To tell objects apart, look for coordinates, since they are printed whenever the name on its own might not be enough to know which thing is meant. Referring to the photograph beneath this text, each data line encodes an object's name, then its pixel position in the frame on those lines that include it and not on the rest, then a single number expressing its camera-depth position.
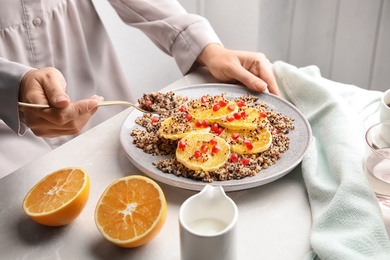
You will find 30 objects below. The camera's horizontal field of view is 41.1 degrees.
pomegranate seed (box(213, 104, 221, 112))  1.03
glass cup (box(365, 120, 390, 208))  0.85
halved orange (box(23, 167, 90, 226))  0.81
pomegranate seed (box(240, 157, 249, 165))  0.93
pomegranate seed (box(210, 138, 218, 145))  0.93
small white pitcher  0.68
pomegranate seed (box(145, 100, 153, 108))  1.10
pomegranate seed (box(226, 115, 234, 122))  1.01
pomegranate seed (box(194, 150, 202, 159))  0.91
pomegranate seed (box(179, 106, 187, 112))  1.06
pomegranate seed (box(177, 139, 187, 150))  0.93
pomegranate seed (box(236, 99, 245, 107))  1.06
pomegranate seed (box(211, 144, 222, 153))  0.92
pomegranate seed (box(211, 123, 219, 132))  1.00
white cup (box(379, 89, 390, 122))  0.95
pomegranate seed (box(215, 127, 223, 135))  1.00
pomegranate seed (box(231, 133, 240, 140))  0.98
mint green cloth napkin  0.77
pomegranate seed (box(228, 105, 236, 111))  1.03
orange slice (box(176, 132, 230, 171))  0.90
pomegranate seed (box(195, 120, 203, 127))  1.00
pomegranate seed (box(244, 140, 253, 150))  0.95
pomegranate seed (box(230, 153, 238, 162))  0.93
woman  1.01
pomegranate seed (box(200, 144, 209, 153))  0.92
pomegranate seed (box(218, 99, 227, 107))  1.05
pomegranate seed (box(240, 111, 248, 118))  1.01
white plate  0.89
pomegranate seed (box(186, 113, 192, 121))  1.02
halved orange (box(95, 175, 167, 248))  0.77
